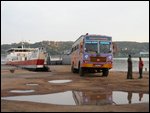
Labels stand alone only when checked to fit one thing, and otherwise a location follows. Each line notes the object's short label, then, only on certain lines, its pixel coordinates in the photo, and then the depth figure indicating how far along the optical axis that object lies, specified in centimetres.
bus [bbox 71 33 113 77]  1123
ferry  1789
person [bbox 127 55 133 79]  1042
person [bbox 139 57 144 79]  1094
